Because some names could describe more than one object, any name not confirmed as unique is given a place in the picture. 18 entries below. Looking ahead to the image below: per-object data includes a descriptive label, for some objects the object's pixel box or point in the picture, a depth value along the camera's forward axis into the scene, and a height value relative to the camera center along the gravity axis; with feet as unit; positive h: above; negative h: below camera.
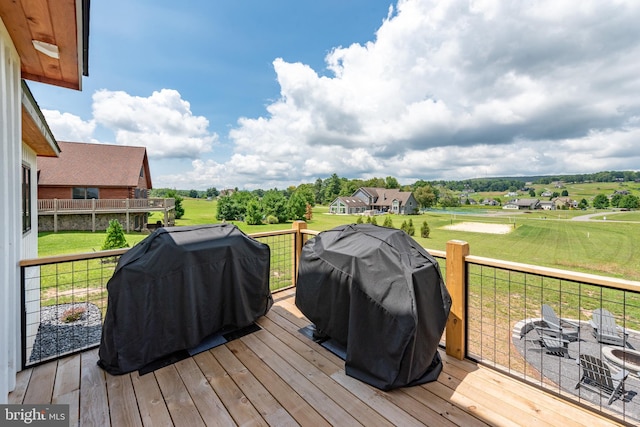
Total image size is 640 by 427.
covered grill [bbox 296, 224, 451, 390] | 5.86 -2.27
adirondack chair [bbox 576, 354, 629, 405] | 10.56 -7.29
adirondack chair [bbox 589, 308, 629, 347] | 14.19 -6.95
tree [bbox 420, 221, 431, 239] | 60.08 -4.89
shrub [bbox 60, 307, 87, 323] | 13.38 -5.51
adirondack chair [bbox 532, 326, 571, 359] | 13.77 -7.20
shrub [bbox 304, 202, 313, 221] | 88.06 -1.02
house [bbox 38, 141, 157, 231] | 49.69 +6.17
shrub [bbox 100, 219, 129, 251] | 28.19 -2.92
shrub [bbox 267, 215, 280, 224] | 82.94 -2.82
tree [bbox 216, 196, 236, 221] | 83.56 +0.09
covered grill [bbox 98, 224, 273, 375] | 6.41 -2.19
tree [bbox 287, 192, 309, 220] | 86.94 +0.99
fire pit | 12.00 -7.12
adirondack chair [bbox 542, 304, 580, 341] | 14.69 -6.86
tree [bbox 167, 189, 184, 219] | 75.59 +1.30
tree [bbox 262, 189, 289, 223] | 84.79 +1.00
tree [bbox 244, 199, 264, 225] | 76.18 -0.96
